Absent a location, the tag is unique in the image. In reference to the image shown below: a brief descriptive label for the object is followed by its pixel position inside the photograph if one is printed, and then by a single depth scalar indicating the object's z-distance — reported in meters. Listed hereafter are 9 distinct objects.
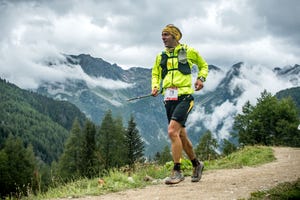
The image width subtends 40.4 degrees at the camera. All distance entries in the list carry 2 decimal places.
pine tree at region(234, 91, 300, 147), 39.81
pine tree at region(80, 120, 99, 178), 47.84
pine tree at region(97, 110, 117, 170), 58.03
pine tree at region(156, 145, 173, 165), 71.54
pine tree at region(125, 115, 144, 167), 54.38
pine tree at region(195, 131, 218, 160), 50.50
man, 8.09
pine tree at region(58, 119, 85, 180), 55.19
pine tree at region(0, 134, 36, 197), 49.03
